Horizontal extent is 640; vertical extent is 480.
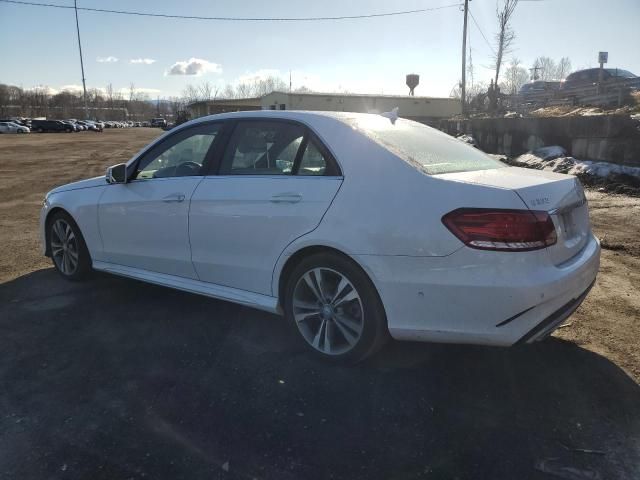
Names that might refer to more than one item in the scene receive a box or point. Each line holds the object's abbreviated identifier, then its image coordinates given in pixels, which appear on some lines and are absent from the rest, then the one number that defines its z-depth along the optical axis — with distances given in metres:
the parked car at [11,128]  63.66
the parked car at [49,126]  68.50
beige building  62.69
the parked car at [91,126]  78.19
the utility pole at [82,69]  70.60
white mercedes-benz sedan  2.79
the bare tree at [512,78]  51.75
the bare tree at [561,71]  69.69
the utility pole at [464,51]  35.00
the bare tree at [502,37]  31.83
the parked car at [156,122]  115.33
